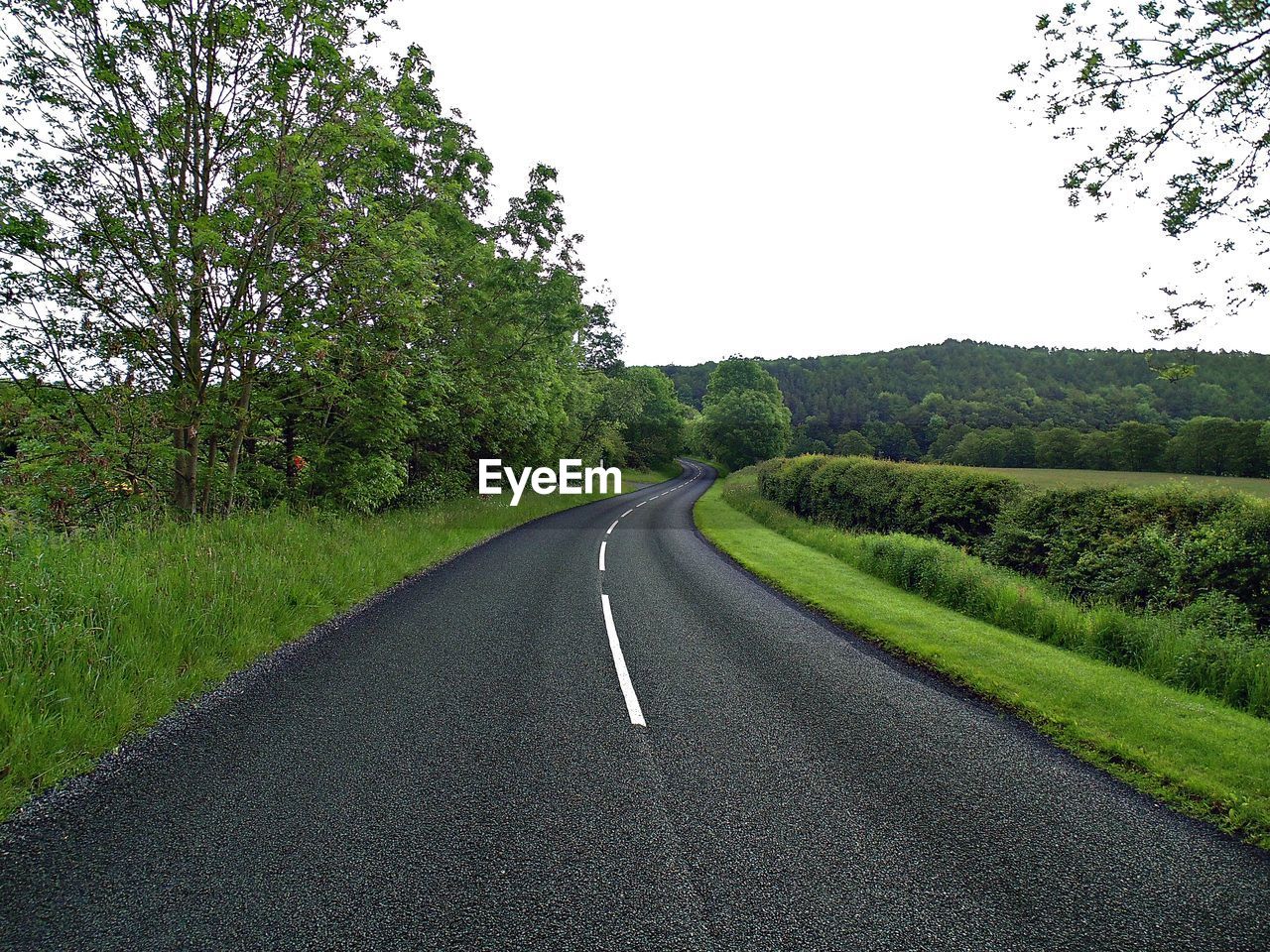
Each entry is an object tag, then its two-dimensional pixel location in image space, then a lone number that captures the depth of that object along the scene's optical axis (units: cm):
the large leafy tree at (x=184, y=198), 793
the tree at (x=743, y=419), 6512
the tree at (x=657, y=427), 6725
